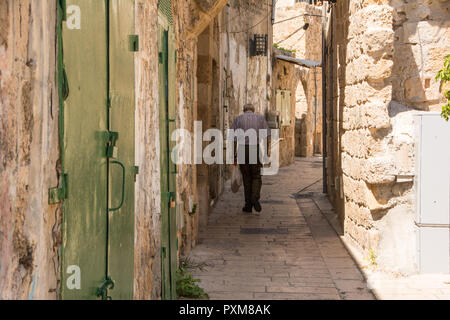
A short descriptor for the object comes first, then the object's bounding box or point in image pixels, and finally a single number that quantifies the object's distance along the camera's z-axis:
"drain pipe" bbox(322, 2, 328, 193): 10.05
